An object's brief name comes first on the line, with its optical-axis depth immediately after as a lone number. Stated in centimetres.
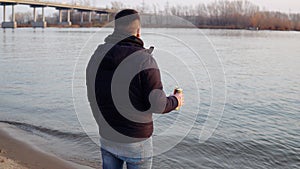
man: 341
